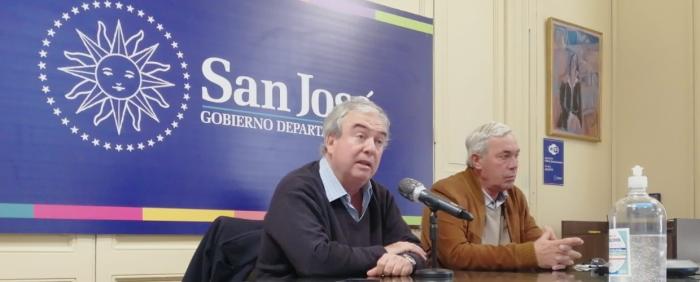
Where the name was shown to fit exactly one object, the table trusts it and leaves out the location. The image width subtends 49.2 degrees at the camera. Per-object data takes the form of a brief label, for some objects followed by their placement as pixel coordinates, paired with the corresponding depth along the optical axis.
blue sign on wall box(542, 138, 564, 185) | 4.63
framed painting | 4.64
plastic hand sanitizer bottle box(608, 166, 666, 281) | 1.51
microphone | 1.99
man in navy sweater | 2.02
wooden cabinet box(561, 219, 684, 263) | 4.29
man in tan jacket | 2.48
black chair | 2.50
